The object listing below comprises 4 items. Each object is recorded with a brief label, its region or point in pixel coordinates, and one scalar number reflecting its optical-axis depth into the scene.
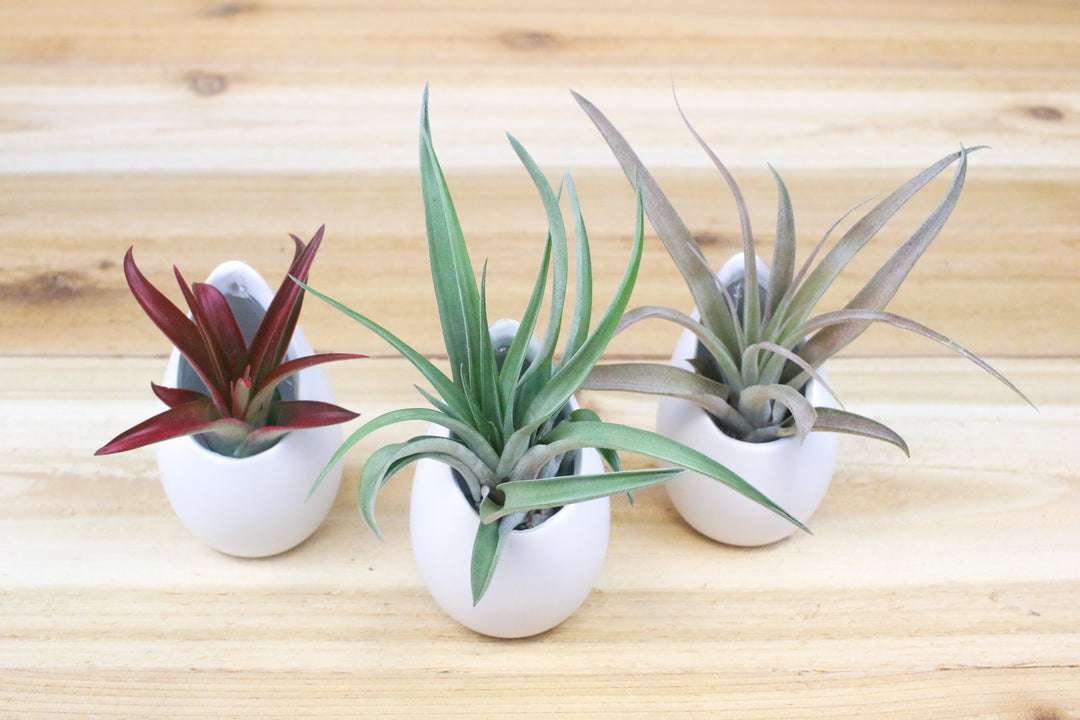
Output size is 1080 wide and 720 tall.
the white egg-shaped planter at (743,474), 0.64
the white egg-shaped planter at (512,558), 0.58
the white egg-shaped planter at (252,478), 0.62
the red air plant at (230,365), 0.60
